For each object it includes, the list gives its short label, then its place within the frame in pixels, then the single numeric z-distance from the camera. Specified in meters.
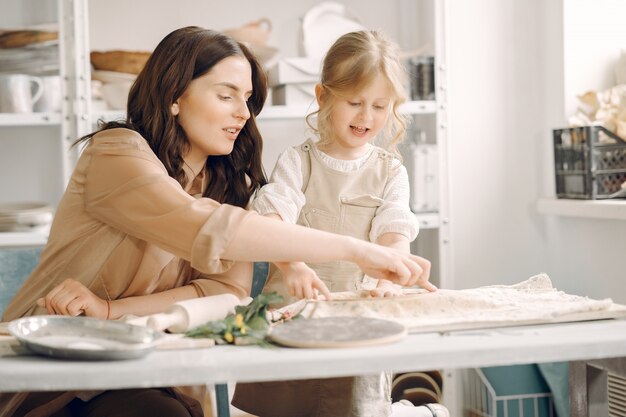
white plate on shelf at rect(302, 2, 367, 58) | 2.88
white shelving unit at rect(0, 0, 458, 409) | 2.67
